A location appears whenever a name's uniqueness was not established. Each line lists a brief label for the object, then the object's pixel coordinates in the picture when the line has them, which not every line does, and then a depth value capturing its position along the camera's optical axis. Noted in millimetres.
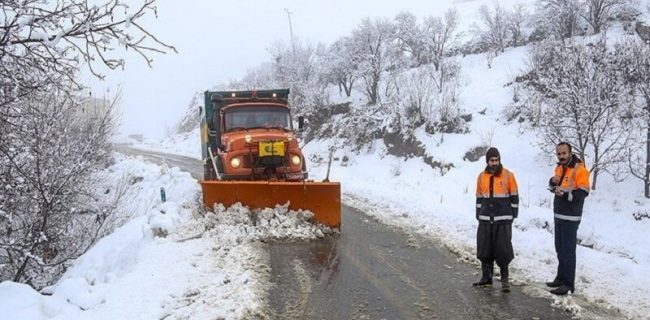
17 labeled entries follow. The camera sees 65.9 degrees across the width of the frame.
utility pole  35631
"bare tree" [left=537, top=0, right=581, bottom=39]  21641
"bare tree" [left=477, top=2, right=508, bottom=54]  25609
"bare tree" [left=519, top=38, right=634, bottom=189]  12945
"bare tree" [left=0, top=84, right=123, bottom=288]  7039
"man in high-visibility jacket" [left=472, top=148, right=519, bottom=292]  6039
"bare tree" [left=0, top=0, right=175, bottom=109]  3115
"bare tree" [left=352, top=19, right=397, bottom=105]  26205
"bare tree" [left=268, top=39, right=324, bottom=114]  31547
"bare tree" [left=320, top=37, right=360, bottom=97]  28828
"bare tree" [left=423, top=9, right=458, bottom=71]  26927
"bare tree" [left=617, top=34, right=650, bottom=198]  12500
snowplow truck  9164
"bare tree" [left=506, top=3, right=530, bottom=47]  25219
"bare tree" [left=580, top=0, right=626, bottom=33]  21047
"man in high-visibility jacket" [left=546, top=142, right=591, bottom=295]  5766
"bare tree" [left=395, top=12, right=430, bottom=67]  28203
